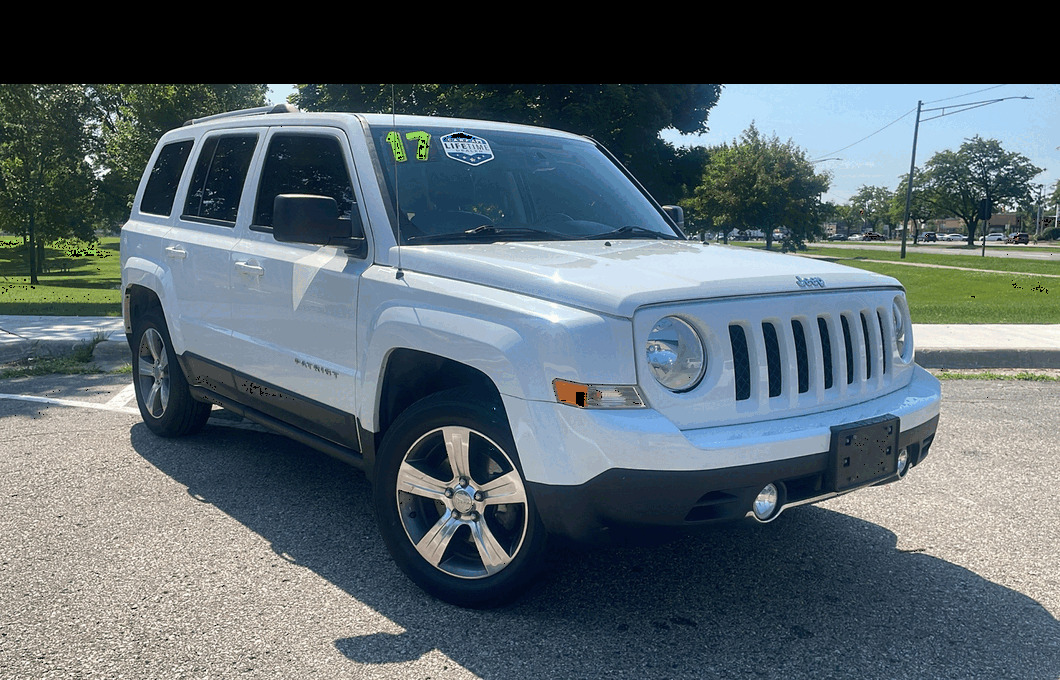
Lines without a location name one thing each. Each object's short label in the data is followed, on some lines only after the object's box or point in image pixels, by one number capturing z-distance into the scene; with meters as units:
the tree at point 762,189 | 51.22
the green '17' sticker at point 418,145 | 4.41
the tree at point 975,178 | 93.50
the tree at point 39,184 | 28.34
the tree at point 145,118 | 26.66
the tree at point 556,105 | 20.09
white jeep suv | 3.21
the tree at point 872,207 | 141.25
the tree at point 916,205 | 101.19
